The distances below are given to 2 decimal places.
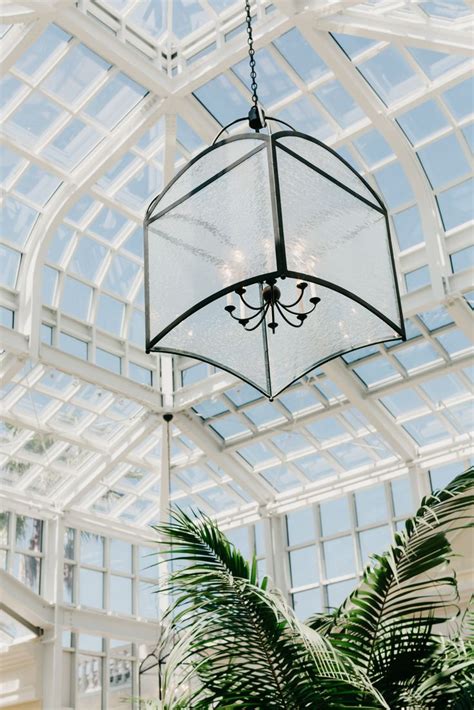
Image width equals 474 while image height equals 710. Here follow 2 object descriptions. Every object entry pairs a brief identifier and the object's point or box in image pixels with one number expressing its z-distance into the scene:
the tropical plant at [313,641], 2.45
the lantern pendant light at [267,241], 3.08
